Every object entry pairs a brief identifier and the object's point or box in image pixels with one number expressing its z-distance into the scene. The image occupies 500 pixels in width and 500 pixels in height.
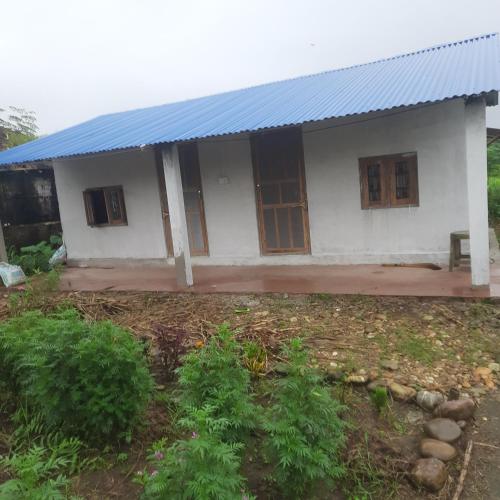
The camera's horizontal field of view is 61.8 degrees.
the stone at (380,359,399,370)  3.79
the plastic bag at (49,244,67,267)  9.82
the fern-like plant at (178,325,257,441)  2.36
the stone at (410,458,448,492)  2.45
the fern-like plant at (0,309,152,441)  2.67
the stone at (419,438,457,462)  2.66
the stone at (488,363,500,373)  3.74
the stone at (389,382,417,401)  3.35
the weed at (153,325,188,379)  3.80
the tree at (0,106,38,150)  15.22
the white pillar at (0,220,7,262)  8.59
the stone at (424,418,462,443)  2.83
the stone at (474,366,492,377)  3.66
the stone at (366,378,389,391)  3.50
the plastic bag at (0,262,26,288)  8.12
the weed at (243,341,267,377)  3.75
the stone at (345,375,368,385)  3.59
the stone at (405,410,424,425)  3.12
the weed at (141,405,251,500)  1.75
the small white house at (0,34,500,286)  6.16
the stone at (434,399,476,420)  3.06
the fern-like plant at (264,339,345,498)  2.08
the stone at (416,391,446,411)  3.23
